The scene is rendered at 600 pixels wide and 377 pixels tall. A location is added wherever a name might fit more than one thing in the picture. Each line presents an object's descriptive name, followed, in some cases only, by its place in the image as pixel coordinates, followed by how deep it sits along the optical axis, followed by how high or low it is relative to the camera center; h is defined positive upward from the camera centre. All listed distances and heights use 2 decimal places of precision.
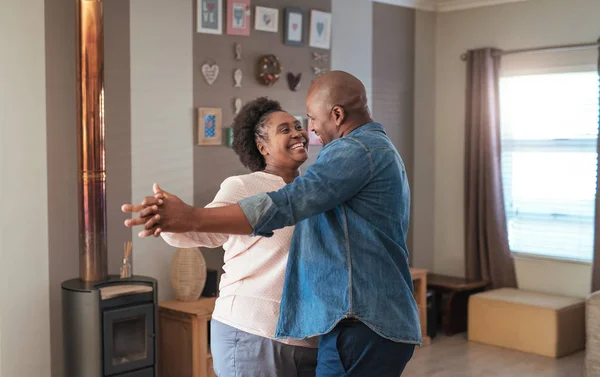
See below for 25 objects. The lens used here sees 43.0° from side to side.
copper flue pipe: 3.74 +0.07
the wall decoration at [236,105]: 5.02 +0.23
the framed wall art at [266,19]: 5.14 +0.83
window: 5.69 -0.15
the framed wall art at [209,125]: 4.81 +0.10
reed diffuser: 4.02 -0.67
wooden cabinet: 4.34 -1.15
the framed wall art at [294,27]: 5.33 +0.80
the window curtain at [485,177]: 6.11 -0.29
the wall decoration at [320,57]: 5.59 +0.62
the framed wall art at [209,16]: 4.79 +0.79
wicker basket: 4.52 -0.79
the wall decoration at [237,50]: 5.01 +0.60
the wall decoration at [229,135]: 4.97 +0.03
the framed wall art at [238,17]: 4.96 +0.81
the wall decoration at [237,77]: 5.02 +0.42
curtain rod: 5.67 +0.72
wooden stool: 6.02 -1.25
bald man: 1.69 -0.24
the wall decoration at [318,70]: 5.59 +0.52
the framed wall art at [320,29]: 5.54 +0.82
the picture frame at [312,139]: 5.61 +0.01
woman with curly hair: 2.07 -0.45
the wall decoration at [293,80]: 5.38 +0.43
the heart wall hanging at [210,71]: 4.83 +0.44
